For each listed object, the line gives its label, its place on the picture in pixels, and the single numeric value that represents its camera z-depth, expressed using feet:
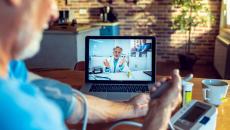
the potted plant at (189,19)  18.19
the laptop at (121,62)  5.55
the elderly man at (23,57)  1.61
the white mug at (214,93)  4.50
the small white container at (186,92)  4.38
